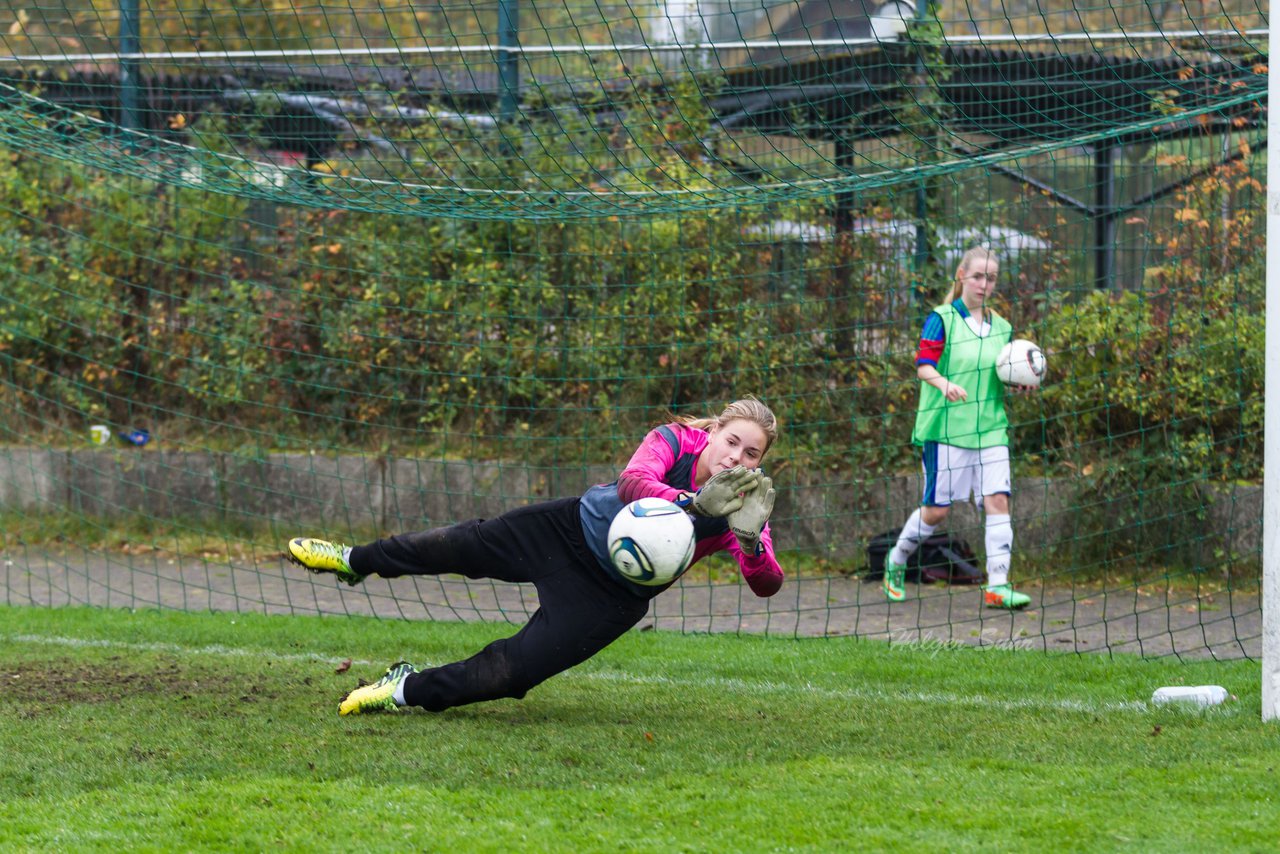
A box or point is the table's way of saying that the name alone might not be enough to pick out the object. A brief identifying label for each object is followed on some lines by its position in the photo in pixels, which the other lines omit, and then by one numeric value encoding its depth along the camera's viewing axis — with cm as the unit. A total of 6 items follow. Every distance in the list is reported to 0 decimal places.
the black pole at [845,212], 1672
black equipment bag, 1457
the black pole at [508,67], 1566
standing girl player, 1315
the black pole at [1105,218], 1641
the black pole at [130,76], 1642
